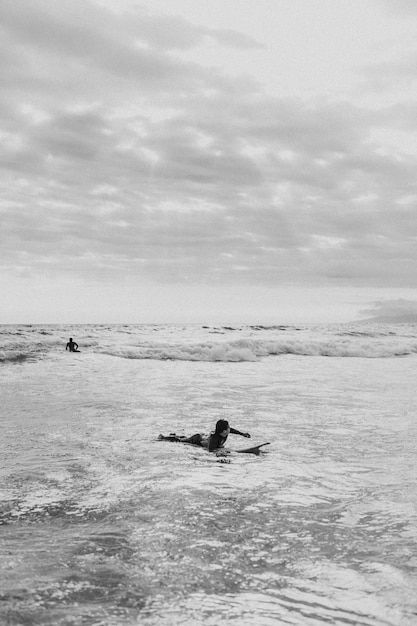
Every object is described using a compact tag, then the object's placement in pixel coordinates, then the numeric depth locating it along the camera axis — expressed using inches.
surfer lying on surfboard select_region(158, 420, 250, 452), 434.6
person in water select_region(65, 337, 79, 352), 1485.2
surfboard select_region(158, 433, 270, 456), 414.9
